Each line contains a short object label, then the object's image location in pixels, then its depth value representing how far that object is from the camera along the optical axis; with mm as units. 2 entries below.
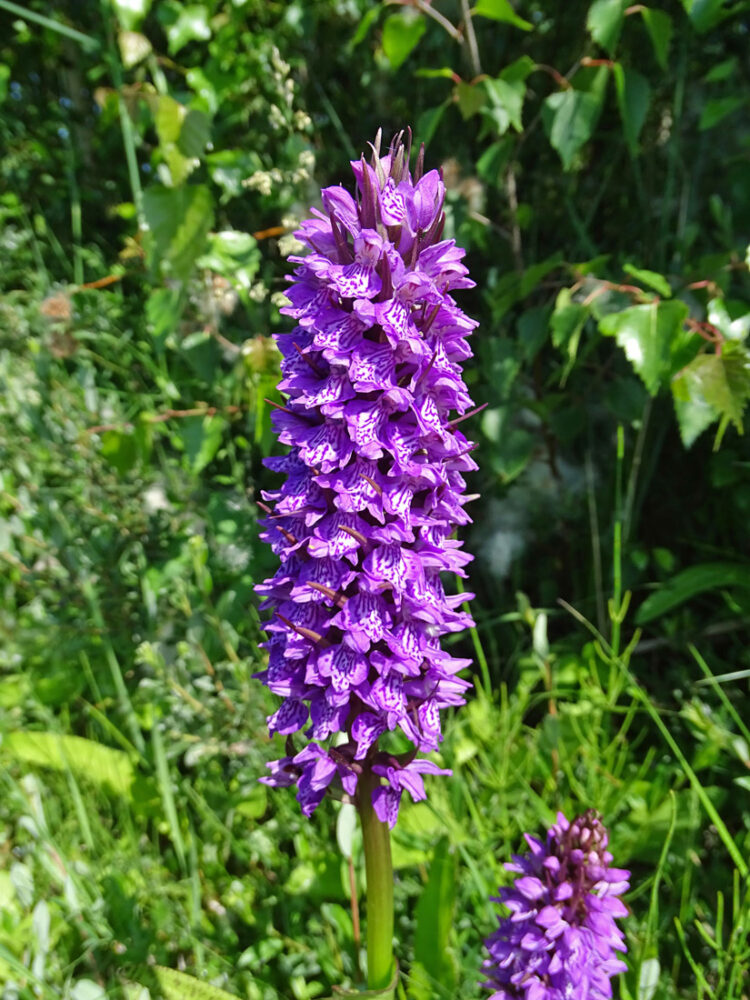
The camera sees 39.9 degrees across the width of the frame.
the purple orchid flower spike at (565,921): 263
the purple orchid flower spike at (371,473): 227
